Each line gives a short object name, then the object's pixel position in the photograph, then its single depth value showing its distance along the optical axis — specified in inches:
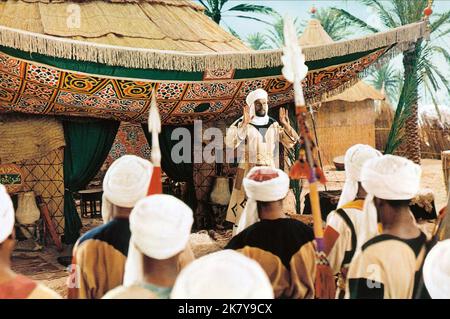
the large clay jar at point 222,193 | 331.4
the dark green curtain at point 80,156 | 294.7
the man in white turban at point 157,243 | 91.0
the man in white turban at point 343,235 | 138.5
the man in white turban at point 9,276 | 94.5
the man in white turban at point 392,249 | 105.3
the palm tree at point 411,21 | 499.2
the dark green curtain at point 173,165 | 317.1
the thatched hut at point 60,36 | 279.4
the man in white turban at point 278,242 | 129.1
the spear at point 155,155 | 118.2
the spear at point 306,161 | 118.1
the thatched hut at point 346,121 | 690.2
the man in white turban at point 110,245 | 125.9
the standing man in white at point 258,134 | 248.8
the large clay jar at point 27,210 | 283.9
